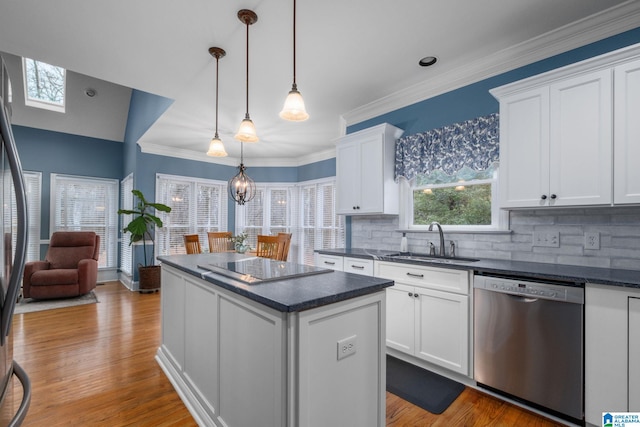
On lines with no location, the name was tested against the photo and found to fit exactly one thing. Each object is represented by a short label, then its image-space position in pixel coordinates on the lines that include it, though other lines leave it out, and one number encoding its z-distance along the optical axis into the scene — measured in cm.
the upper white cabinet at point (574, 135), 186
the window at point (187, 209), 573
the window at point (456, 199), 278
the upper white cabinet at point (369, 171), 327
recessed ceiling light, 268
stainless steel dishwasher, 179
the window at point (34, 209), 545
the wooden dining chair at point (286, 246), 466
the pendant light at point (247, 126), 212
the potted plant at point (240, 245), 512
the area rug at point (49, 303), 415
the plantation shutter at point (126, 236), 565
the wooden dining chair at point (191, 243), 463
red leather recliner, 447
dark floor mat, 211
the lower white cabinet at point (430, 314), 229
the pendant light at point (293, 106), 186
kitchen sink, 258
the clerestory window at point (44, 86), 525
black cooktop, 164
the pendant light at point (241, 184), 440
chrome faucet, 289
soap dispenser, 322
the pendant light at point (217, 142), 256
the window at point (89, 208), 573
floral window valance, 263
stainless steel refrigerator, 84
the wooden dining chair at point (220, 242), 529
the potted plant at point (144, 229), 500
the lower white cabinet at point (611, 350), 162
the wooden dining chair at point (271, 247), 466
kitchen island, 122
